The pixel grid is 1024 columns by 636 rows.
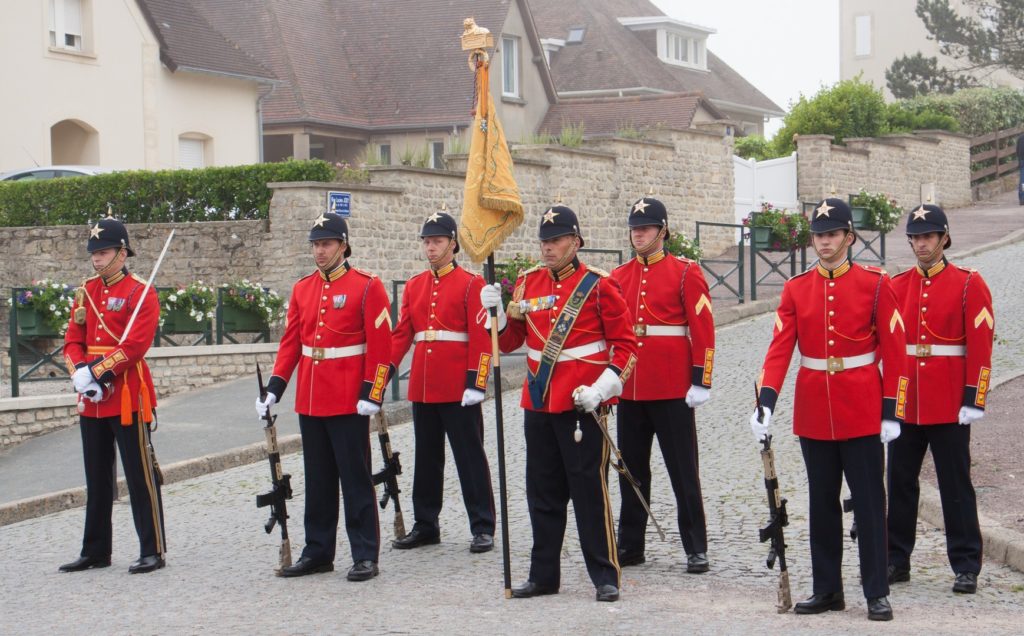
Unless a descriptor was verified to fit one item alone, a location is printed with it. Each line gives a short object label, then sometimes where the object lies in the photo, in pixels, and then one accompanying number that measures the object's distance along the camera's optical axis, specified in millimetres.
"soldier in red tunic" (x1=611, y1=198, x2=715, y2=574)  8602
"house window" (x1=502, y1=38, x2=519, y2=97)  39781
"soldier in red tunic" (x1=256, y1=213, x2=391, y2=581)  8750
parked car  24656
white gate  29516
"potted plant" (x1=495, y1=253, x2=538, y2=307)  16797
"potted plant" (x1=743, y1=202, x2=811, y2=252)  21625
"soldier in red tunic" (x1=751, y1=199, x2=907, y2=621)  7469
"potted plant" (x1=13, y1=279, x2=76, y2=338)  16969
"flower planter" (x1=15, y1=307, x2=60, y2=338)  17016
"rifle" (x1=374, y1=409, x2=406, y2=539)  9539
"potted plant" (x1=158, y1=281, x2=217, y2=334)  17656
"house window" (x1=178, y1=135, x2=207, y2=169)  31812
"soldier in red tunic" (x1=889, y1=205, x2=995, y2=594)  8000
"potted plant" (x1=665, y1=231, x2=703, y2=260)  21203
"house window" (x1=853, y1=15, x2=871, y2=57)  62438
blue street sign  20094
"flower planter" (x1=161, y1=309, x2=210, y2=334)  17703
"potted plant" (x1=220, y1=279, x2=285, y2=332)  17953
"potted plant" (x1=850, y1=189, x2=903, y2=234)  24703
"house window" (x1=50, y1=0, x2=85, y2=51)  29141
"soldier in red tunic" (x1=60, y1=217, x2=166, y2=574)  9156
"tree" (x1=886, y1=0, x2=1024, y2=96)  51500
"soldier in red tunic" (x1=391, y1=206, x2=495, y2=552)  9469
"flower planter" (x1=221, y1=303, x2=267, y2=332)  18016
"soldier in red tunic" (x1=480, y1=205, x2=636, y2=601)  7891
